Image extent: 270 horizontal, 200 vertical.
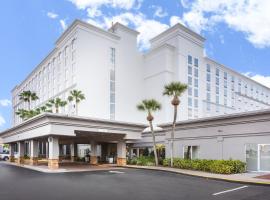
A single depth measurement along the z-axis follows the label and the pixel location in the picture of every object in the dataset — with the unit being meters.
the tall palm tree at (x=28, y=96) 46.54
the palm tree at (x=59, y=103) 40.37
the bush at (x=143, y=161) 24.08
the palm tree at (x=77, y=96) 37.24
